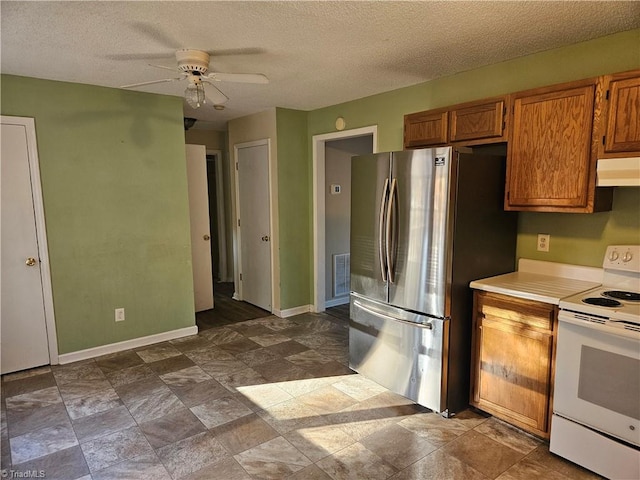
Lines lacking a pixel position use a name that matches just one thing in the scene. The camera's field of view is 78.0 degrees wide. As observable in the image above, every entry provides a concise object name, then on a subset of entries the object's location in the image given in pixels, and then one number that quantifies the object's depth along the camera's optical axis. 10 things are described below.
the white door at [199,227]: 4.61
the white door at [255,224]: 4.68
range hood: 2.04
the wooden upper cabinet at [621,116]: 2.04
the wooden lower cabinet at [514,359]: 2.27
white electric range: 1.91
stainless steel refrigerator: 2.49
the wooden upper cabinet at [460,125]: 2.64
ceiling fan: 2.49
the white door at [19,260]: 3.09
